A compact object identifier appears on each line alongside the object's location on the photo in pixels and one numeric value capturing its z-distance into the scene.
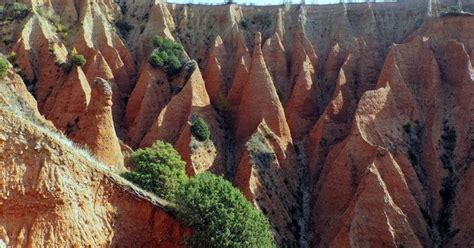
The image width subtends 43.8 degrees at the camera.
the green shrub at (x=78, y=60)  47.53
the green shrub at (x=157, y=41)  54.85
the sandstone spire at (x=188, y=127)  42.97
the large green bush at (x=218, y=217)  25.69
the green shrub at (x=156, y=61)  51.38
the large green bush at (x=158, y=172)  29.17
